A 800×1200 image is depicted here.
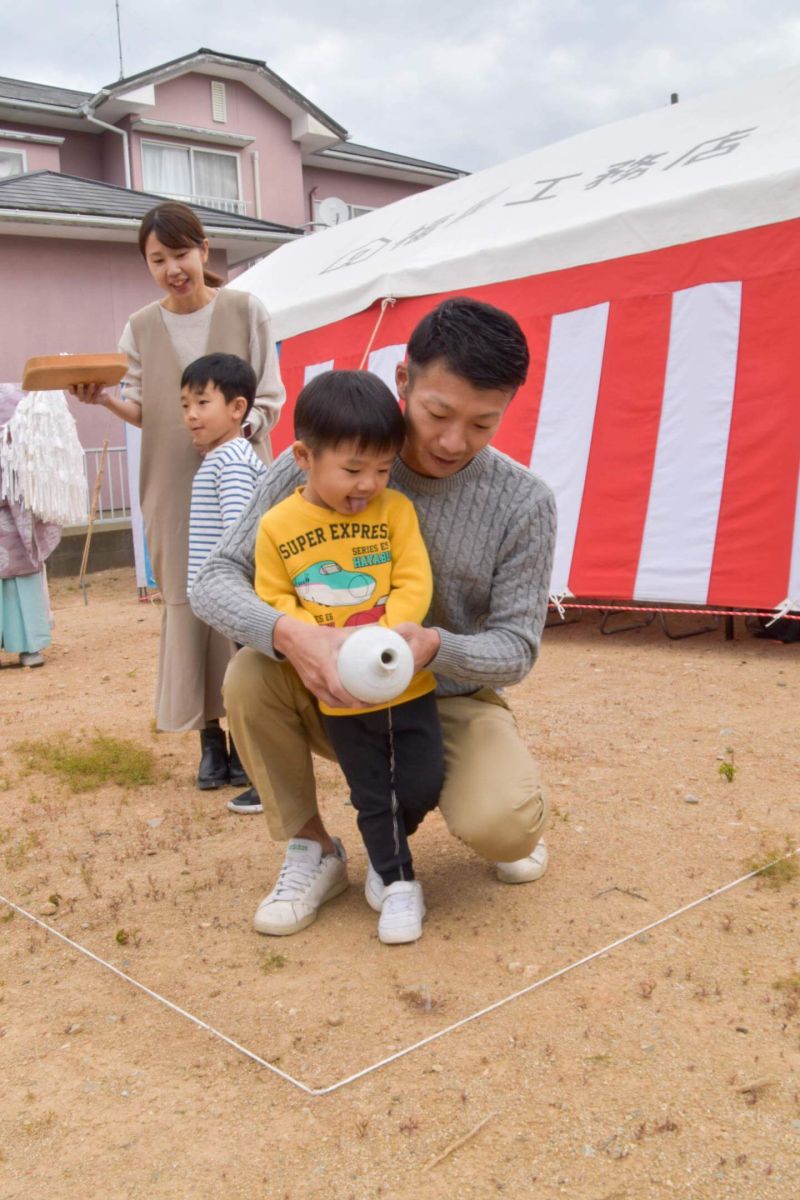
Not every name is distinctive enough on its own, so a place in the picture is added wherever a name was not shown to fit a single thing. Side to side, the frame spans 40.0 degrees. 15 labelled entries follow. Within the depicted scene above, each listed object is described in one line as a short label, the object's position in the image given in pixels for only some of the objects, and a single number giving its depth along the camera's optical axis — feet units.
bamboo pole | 24.40
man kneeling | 6.18
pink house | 35.22
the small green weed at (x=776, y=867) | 7.35
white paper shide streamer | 17.35
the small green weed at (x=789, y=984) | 5.93
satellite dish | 44.50
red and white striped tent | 14.73
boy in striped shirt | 9.09
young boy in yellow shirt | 6.09
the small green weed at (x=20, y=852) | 8.45
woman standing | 9.98
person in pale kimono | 17.34
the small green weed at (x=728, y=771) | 9.50
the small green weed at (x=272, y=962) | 6.53
